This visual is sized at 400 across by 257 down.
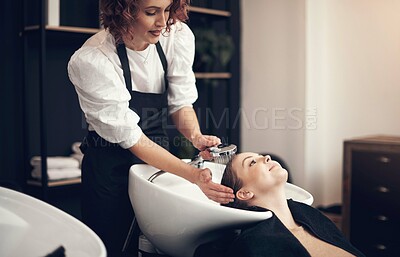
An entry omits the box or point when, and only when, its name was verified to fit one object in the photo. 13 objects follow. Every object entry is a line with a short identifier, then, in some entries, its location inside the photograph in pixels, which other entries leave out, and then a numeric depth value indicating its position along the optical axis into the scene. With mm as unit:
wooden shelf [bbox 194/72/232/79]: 3676
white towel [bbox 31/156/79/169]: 2771
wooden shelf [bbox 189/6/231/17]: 3453
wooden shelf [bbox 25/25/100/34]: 2648
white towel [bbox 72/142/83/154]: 2968
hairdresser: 1482
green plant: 3705
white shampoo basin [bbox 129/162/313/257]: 1275
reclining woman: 1491
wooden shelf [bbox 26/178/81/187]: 2742
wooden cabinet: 3096
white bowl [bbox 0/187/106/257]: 1148
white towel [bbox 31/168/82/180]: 2756
